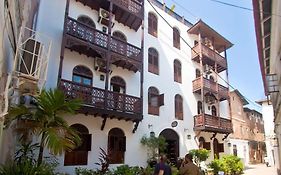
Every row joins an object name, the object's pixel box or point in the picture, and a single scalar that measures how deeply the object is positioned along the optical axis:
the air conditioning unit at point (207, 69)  22.62
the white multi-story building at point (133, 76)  13.17
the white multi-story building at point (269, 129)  30.77
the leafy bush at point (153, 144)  15.54
